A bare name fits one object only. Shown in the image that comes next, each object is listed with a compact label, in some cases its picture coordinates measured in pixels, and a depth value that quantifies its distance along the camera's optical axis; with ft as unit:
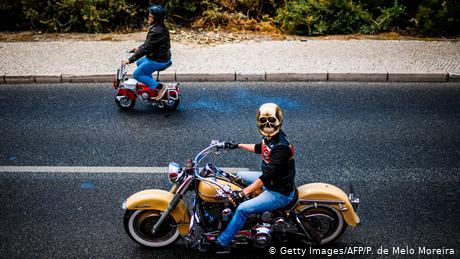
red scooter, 28.07
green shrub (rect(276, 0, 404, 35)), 41.37
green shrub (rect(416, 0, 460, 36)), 40.04
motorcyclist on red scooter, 26.81
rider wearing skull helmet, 14.37
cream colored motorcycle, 15.43
